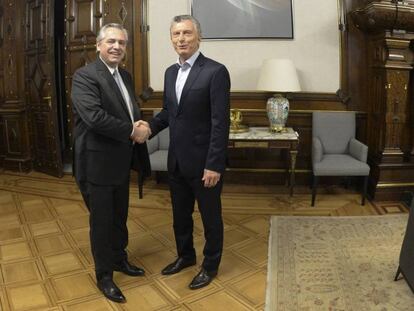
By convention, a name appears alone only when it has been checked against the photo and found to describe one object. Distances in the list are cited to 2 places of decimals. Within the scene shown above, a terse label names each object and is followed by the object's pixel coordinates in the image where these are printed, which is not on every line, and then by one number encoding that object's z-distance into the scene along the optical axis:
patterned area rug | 1.80
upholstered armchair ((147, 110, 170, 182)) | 3.37
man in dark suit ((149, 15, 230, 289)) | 1.74
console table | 3.20
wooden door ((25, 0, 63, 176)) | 4.10
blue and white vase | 3.35
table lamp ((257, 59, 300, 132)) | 3.29
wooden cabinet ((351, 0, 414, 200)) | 3.14
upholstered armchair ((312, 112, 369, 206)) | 3.19
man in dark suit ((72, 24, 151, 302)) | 1.68
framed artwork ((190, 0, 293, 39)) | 3.59
